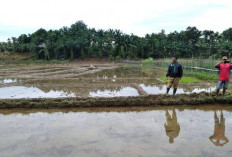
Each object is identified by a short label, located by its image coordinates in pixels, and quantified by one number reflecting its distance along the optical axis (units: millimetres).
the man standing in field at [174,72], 8484
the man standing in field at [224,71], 7965
